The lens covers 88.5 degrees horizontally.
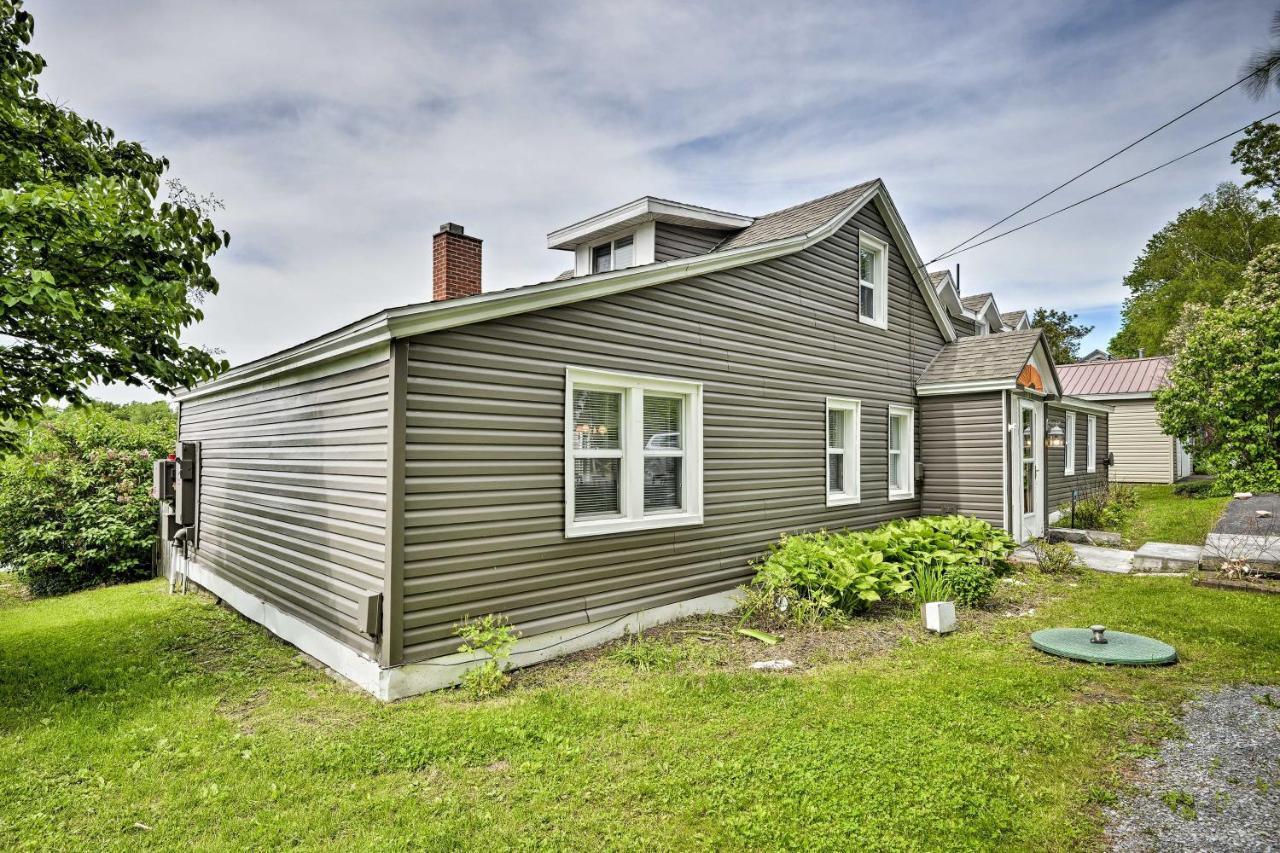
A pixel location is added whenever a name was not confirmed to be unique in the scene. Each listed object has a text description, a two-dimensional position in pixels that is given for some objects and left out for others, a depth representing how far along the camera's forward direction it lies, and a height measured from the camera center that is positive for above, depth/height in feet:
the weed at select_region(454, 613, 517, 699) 16.88 -5.69
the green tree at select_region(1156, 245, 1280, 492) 50.03 +3.81
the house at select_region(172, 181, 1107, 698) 17.20 +0.06
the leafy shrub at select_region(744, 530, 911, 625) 23.41 -5.18
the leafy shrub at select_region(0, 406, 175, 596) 36.91 -4.38
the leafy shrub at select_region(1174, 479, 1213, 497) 57.17 -3.96
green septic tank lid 18.29 -6.02
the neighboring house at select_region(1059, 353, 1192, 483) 70.49 +2.05
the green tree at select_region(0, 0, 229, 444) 16.11 +4.55
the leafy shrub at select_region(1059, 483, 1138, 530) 44.65 -4.92
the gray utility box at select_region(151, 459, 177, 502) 33.96 -2.25
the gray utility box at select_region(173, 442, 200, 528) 32.04 -2.59
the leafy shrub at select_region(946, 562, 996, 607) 25.25 -5.47
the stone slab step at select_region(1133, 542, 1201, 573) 31.01 -5.54
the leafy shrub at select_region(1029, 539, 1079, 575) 31.40 -5.64
